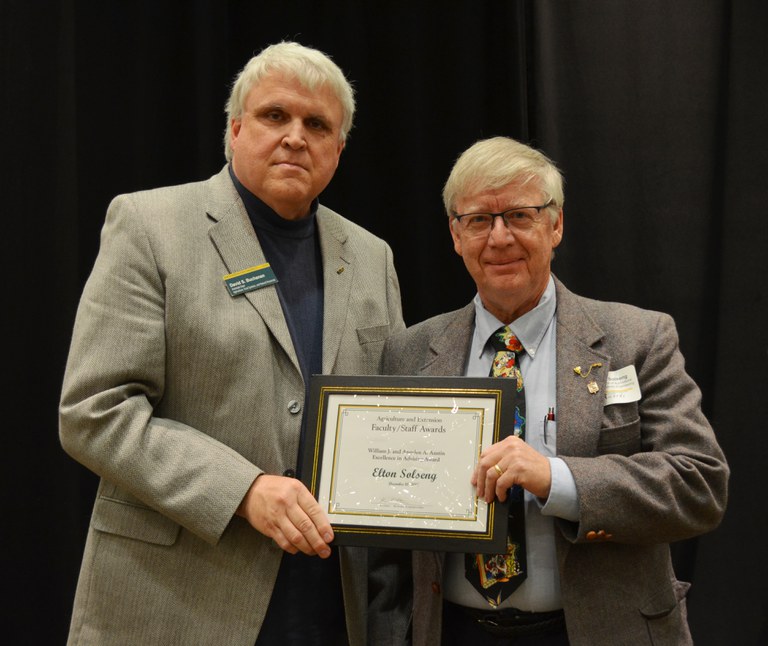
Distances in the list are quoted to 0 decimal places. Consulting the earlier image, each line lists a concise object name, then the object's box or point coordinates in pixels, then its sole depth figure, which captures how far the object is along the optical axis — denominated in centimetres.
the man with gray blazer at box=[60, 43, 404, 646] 192
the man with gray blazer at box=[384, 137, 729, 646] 182
